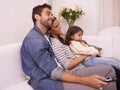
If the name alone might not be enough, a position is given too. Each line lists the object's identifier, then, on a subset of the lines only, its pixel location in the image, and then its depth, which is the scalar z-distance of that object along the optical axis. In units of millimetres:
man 1614
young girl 2096
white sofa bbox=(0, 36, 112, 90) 1742
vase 3089
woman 1858
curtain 3213
